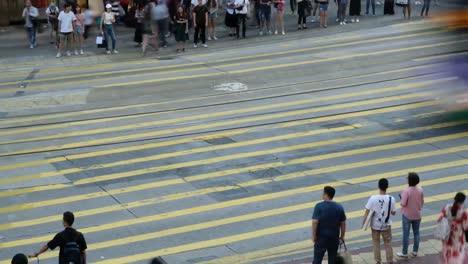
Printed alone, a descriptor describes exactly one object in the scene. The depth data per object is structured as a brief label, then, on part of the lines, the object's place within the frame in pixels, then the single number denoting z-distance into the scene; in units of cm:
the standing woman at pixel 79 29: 3153
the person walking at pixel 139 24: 3186
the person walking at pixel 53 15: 3269
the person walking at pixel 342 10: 3466
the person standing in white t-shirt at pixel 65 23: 3122
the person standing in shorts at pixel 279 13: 3341
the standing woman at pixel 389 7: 3616
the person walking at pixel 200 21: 3186
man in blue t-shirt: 1388
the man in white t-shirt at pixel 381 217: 1478
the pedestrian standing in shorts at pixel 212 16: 3331
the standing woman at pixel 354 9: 3538
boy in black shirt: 1313
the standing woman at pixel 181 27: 3108
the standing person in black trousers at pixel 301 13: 3391
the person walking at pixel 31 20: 3259
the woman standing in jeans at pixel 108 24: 3137
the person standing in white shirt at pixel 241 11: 3291
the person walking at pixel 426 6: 3550
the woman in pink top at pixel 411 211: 1510
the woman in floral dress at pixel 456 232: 1311
